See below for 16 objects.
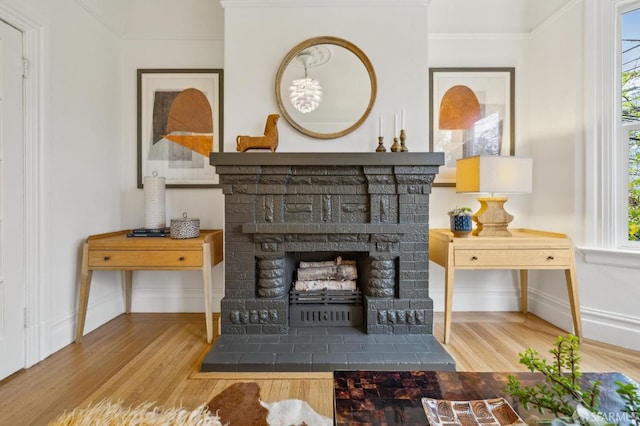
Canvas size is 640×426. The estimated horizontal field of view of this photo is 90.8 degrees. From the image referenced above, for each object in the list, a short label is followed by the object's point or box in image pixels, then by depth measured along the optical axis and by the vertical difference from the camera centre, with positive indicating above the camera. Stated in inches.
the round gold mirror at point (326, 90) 97.5 +37.6
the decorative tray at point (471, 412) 35.8 -23.8
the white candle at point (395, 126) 97.6 +26.2
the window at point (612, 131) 87.7 +22.7
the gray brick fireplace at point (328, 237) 87.1 -7.4
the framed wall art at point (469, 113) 112.9 +34.9
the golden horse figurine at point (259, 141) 90.4 +20.0
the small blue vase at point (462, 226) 90.6 -4.4
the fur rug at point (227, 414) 46.6 -38.2
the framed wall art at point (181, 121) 113.2 +32.2
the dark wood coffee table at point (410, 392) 36.6 -23.9
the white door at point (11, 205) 73.8 +1.5
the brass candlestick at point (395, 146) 90.4 +18.6
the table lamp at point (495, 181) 91.3 +8.6
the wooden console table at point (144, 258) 89.3 -13.3
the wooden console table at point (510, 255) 88.7 -12.6
